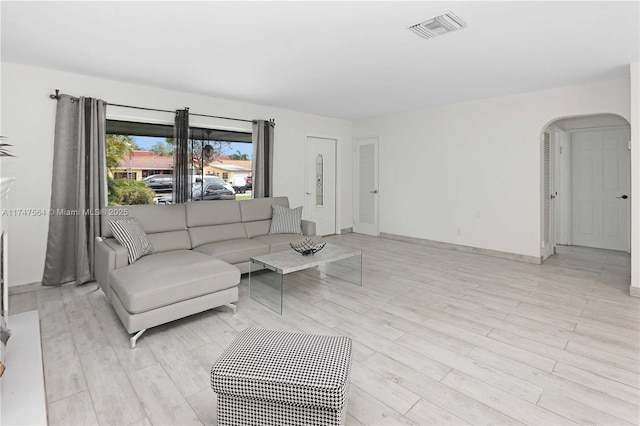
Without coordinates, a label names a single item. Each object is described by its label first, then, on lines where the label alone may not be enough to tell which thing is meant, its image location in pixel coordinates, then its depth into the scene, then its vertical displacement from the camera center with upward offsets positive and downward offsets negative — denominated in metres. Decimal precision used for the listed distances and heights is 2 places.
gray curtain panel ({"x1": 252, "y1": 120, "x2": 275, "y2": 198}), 5.52 +0.93
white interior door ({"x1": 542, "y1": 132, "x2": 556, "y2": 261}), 4.95 +0.28
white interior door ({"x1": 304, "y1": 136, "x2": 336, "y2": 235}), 6.59 +0.62
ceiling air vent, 2.59 +1.52
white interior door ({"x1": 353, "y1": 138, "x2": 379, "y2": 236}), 6.95 +0.58
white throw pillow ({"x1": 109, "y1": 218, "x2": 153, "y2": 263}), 3.23 -0.23
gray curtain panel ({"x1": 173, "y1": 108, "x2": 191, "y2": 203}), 4.64 +0.77
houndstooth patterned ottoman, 1.45 -0.74
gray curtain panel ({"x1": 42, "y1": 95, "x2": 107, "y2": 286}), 3.79 +0.27
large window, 4.38 +0.74
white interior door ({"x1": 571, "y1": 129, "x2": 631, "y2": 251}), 5.48 +0.47
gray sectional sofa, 2.57 -0.42
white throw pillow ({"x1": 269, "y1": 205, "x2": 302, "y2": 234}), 4.74 -0.09
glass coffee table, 3.23 -0.55
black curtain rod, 3.74 +1.39
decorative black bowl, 3.59 -0.36
